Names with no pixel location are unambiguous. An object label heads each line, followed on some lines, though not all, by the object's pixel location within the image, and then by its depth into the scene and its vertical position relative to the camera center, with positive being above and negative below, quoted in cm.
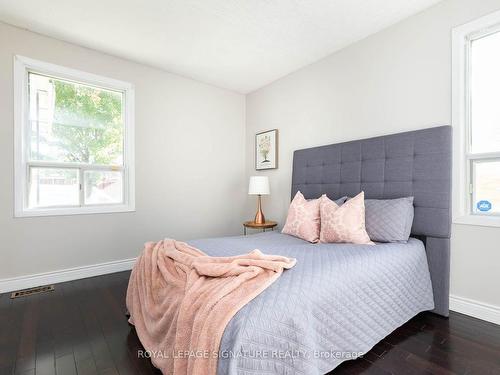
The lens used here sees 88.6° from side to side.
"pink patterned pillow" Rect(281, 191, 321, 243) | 235 -33
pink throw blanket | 105 -56
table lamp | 347 -2
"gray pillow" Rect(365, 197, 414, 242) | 208 -29
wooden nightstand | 337 -52
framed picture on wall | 376 +55
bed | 105 -52
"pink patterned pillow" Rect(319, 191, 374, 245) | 208 -31
